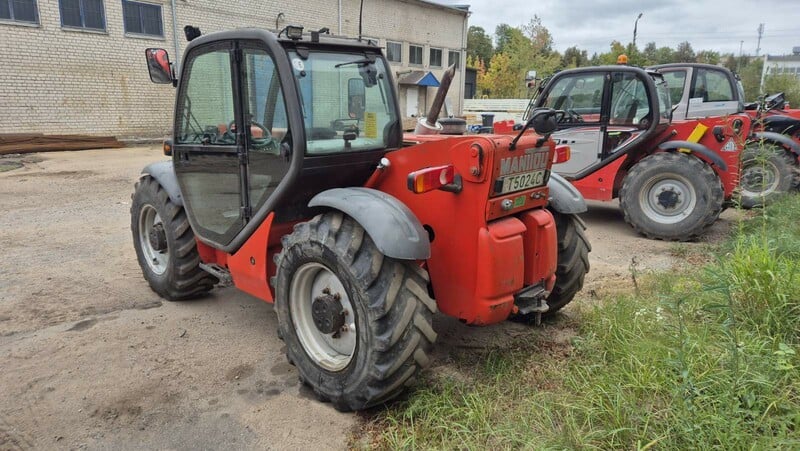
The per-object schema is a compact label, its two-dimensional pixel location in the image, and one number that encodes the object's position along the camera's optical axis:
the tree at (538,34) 34.47
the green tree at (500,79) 34.19
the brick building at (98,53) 14.63
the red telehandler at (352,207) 2.74
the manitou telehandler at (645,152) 6.53
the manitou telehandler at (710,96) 9.01
